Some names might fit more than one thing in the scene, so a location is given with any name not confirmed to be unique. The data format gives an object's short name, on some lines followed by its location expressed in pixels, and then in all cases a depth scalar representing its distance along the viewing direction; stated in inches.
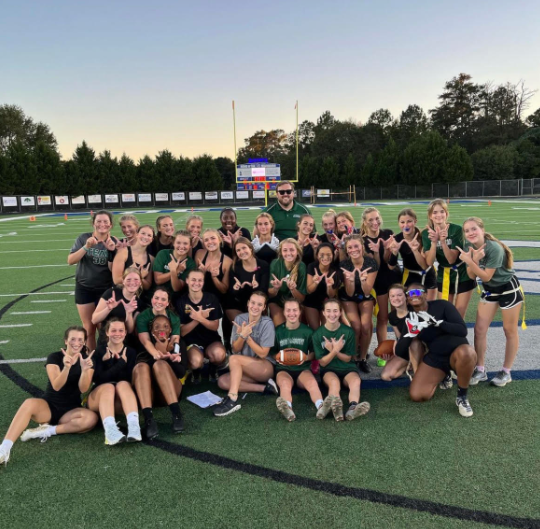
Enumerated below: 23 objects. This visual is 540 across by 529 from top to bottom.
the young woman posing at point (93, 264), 173.5
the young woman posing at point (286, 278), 170.9
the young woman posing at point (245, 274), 173.9
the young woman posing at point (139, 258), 171.6
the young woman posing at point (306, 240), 190.9
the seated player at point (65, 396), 127.4
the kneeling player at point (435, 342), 140.6
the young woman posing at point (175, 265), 174.4
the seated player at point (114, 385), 125.1
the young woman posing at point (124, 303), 154.5
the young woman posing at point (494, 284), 149.6
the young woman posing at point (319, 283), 170.2
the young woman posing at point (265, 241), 192.2
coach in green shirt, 219.1
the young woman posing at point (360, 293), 170.6
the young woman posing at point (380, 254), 182.7
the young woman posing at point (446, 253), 168.4
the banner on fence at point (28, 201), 1432.0
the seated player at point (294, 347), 145.5
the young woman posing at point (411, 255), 177.5
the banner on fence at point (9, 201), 1390.3
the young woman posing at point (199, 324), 163.5
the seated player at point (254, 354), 155.8
